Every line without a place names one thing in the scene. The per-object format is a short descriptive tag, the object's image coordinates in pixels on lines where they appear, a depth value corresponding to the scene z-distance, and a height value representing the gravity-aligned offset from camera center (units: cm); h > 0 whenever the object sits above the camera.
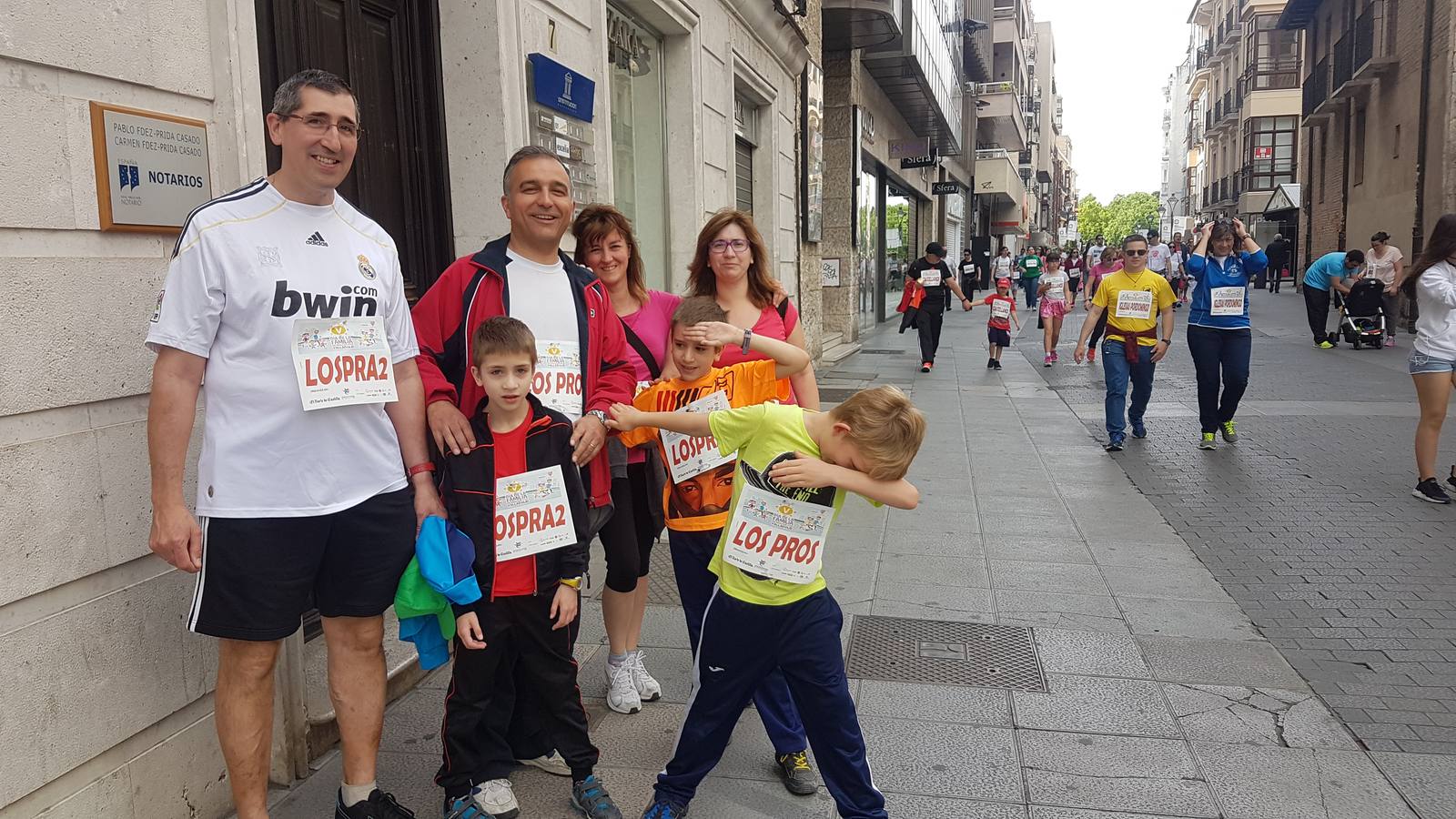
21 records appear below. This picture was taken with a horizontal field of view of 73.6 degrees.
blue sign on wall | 544 +119
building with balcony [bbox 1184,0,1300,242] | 4503 +834
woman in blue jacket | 855 -35
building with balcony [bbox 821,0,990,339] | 1784 +347
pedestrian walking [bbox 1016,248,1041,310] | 2861 +39
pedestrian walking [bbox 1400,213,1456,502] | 639 -44
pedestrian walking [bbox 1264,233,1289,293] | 3322 +61
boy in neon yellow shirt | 267 -83
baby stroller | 1591 -67
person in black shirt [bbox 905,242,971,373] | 1441 -8
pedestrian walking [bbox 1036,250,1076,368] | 1552 -35
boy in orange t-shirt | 323 -58
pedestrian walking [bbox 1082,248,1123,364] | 1399 +18
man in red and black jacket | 317 -6
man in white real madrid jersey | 246 -35
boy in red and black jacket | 290 -85
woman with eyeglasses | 371 +2
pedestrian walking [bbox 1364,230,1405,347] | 1551 +19
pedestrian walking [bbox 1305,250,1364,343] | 1614 -11
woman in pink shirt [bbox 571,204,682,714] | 362 -73
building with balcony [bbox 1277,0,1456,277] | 1903 +367
